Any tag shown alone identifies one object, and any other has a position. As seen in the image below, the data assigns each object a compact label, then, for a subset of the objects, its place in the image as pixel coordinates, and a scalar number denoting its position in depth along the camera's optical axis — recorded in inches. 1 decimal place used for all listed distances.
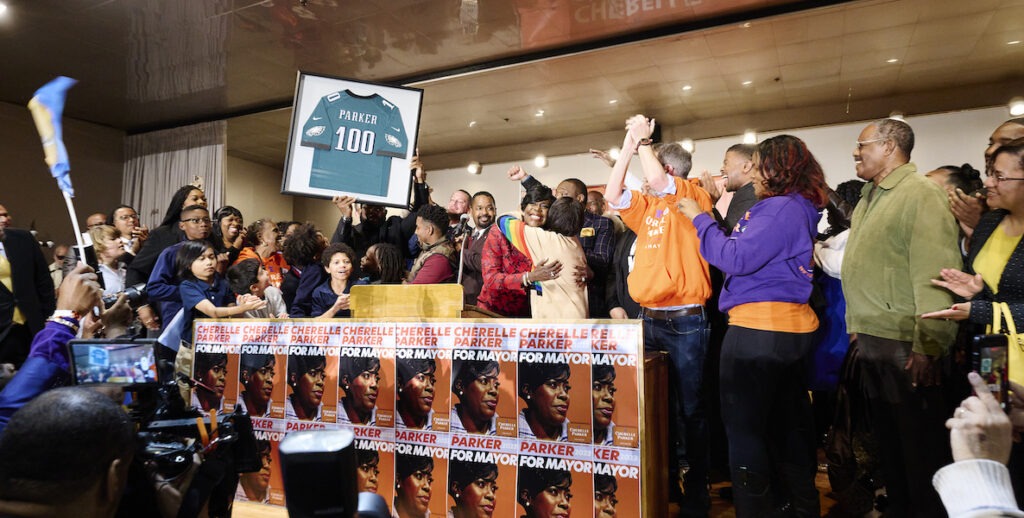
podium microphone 163.9
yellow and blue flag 86.2
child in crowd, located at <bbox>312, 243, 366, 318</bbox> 157.9
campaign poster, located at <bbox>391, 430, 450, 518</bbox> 100.0
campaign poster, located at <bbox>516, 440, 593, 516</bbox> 90.2
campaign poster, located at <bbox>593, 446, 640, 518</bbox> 87.4
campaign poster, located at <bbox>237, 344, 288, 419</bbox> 117.9
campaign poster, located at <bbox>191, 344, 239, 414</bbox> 123.0
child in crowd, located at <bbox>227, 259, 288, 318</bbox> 157.0
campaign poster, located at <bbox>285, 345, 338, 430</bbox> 113.1
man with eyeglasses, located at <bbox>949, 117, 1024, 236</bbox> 98.2
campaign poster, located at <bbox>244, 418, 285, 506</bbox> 115.5
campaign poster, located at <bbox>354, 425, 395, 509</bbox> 104.4
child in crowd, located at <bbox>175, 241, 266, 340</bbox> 131.4
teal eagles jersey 119.5
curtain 359.9
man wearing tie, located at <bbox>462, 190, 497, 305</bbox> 157.9
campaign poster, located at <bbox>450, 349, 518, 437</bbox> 96.6
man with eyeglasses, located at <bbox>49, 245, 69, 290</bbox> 222.7
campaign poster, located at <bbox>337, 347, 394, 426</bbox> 107.7
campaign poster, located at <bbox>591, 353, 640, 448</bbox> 88.7
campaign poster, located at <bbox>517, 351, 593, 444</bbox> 91.7
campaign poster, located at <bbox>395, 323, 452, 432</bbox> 102.0
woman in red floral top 134.6
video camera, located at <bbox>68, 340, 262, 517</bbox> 55.7
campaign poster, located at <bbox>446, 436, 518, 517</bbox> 94.7
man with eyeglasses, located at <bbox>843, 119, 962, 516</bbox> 84.3
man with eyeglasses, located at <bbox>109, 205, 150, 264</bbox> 209.5
